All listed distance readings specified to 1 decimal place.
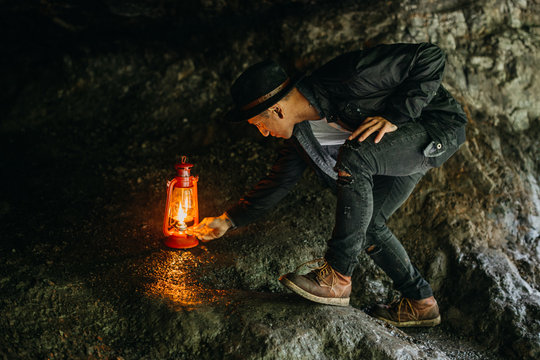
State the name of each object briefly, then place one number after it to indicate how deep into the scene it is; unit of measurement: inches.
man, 104.0
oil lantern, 135.5
